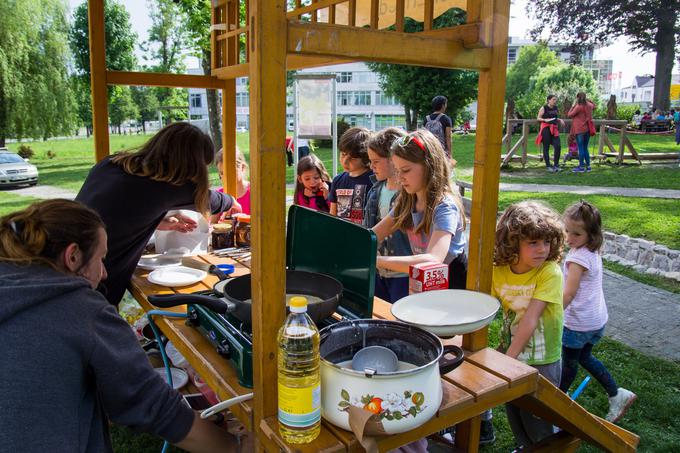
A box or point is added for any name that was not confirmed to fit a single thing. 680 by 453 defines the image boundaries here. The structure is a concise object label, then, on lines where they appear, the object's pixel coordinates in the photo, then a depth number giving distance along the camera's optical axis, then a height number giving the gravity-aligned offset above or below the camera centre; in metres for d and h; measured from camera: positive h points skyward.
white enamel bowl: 1.59 -0.56
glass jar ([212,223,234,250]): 3.48 -0.69
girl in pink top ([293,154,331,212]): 4.32 -0.43
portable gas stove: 1.67 -0.53
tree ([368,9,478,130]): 30.62 +2.72
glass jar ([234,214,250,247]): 3.52 -0.66
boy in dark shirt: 3.84 -0.33
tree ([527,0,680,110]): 35.53 +7.95
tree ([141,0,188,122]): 31.36 +5.34
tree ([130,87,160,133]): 47.64 +2.64
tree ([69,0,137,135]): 33.91 +5.92
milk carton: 1.87 -0.50
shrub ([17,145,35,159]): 26.67 -1.23
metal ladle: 1.43 -0.61
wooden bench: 27.02 +0.54
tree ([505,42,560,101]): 61.69 +8.08
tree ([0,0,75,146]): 21.84 +2.35
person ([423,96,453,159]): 10.66 +0.21
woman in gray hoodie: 1.33 -0.58
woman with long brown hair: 2.44 -0.26
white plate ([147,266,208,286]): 2.62 -0.74
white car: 16.12 -1.35
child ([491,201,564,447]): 2.34 -0.68
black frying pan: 1.64 -0.55
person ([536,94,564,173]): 13.49 +0.13
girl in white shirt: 2.87 -0.89
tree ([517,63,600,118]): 48.91 +5.39
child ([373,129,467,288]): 2.42 -0.34
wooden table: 1.33 -0.76
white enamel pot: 1.22 -0.60
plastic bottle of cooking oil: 1.24 -0.58
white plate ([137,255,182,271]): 2.98 -0.75
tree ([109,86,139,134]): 43.21 +1.65
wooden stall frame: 1.23 +0.00
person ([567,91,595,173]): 13.23 +0.23
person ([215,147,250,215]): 4.40 -0.46
